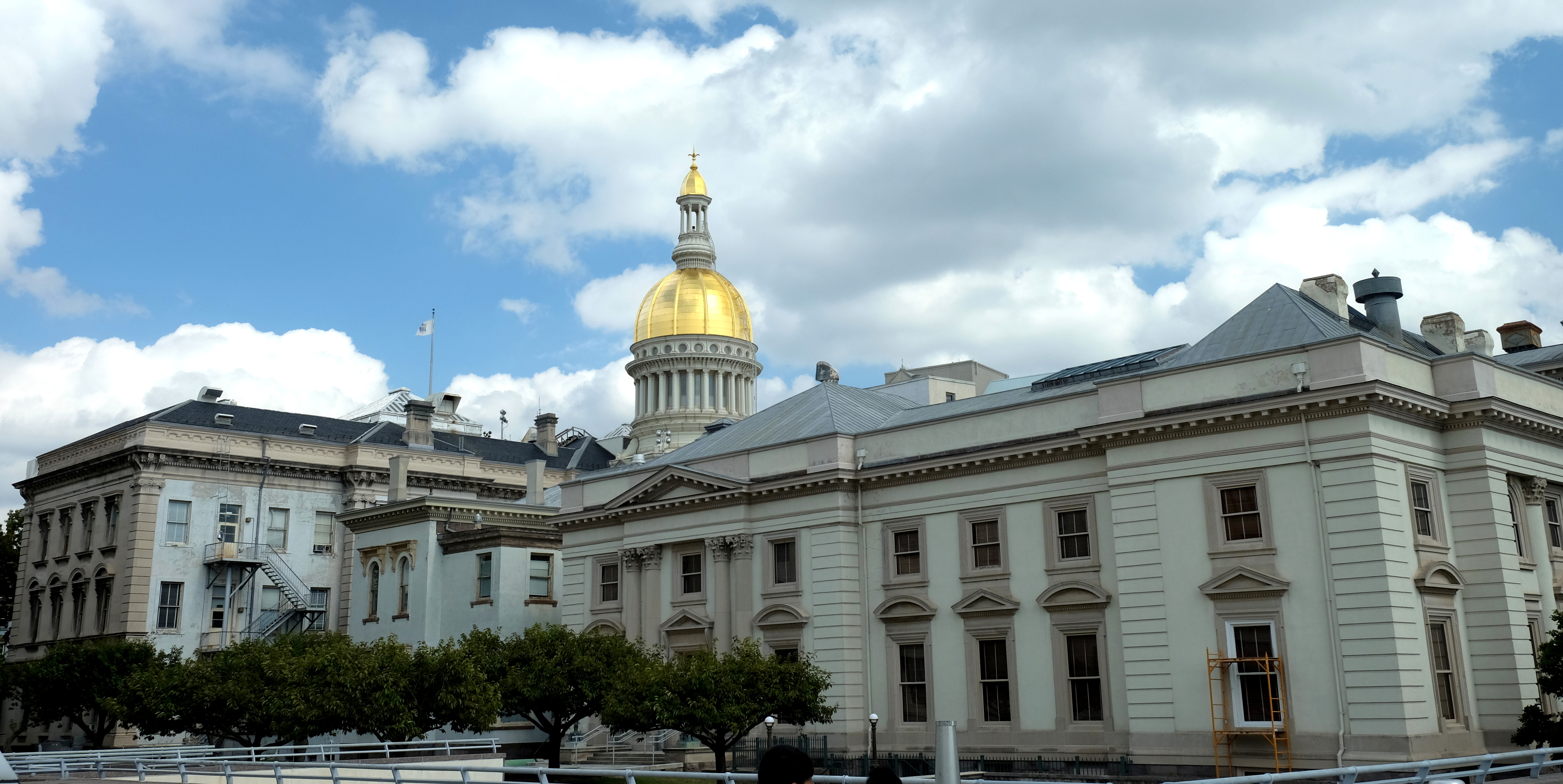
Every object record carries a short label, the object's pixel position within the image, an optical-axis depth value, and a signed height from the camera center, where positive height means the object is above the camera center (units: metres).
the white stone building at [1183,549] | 31.44 +3.98
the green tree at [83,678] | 54.78 +1.86
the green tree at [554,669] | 41.03 +1.31
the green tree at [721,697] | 36.09 +0.30
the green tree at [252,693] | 37.94 +0.79
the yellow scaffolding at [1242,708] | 31.44 -0.23
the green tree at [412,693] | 37.84 +0.63
